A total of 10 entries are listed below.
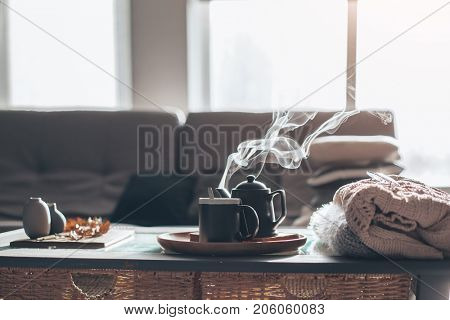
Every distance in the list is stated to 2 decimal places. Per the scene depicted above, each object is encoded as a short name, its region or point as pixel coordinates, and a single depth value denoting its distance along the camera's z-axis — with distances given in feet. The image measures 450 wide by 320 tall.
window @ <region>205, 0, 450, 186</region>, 15.51
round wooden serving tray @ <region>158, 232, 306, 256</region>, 7.77
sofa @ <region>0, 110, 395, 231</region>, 12.62
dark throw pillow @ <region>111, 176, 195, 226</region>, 12.29
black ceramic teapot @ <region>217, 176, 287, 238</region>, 8.02
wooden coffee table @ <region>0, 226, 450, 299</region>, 7.56
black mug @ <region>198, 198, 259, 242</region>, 7.82
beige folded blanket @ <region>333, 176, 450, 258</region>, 7.62
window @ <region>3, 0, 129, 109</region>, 16.82
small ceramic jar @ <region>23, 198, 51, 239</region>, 8.63
